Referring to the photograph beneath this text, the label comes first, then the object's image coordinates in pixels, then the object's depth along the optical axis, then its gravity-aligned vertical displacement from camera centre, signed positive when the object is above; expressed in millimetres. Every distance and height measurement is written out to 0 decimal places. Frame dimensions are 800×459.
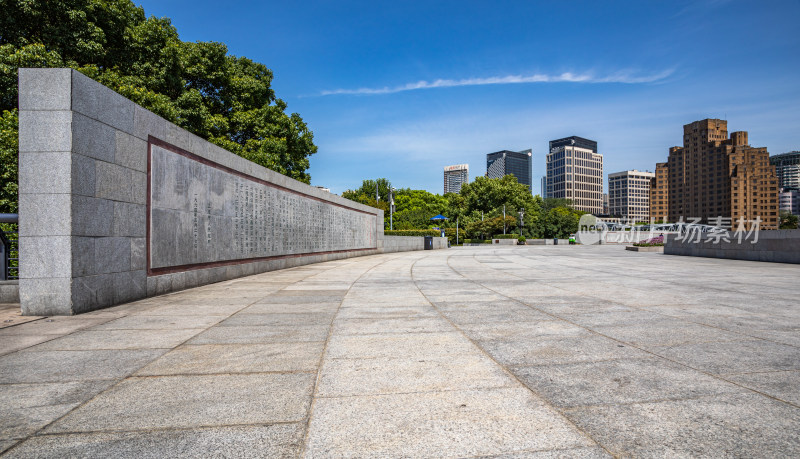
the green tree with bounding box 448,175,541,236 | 73562 +6154
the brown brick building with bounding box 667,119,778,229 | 135750 +19348
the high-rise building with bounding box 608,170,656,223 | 191200 +8960
